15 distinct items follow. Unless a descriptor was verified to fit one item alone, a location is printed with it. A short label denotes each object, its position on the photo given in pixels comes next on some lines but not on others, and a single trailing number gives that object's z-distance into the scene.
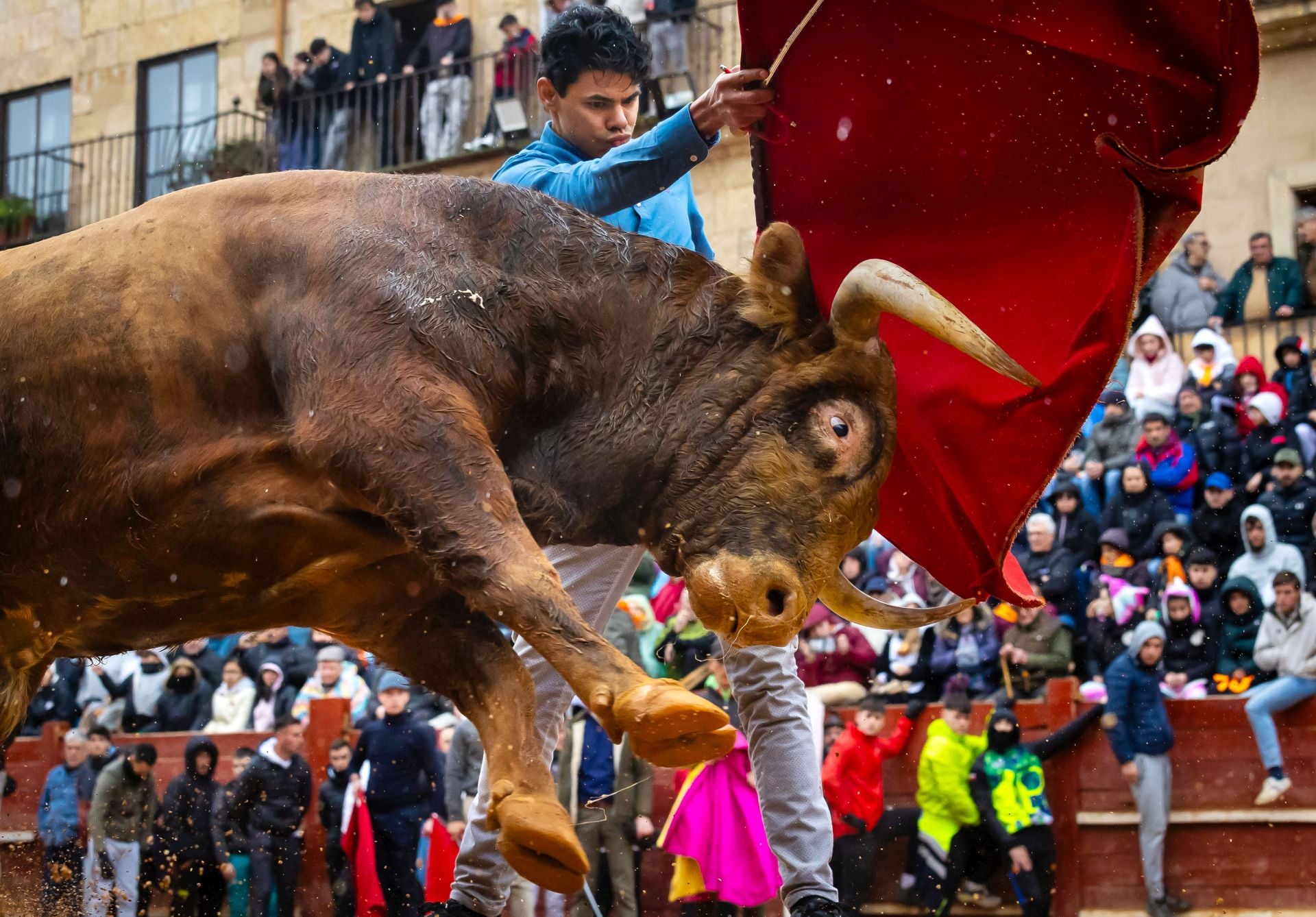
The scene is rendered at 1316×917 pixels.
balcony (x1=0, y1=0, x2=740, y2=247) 21.61
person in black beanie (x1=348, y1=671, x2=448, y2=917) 11.14
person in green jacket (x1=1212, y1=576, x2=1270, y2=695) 10.53
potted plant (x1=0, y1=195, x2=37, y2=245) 26.83
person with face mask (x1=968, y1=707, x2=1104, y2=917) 10.55
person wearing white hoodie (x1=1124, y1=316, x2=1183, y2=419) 13.23
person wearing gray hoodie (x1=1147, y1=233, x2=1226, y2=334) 14.73
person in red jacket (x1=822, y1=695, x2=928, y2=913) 10.81
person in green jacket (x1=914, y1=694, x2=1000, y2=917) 10.62
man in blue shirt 5.23
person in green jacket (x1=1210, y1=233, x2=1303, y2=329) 14.59
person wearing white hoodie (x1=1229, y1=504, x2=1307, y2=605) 10.71
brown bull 4.56
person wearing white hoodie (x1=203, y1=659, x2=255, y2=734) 13.77
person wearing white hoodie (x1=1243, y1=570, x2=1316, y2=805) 10.23
